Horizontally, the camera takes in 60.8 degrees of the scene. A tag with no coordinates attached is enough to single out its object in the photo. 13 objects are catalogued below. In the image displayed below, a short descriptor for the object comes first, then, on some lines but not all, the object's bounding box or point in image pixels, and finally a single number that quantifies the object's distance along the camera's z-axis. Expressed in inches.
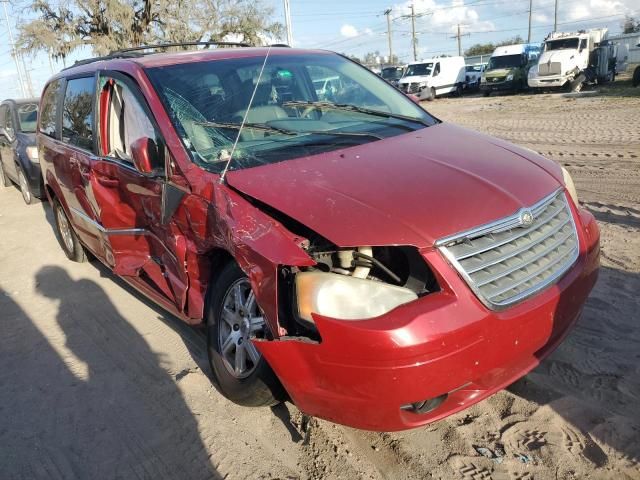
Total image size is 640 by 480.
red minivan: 87.4
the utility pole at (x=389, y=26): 2357.4
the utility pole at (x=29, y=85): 1623.0
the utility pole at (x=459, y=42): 2705.0
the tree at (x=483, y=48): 2904.3
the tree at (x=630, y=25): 2300.7
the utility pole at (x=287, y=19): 769.6
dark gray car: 350.2
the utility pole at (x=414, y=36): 2481.9
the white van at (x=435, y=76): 1140.5
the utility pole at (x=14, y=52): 1089.0
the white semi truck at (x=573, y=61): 954.7
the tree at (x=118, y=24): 1047.0
